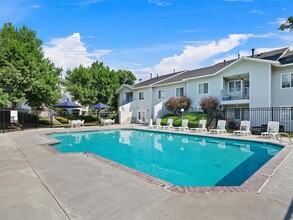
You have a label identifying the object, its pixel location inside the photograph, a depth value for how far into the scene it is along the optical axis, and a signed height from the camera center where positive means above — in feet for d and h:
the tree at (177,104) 77.97 +3.42
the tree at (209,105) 68.18 +2.70
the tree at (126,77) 135.23 +24.14
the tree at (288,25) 64.18 +28.33
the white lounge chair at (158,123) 74.26 -4.01
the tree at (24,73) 63.21 +12.62
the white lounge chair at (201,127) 61.41 -4.37
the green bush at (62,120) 101.32 -3.73
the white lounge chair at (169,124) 71.31 -4.05
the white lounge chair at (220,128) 56.44 -4.31
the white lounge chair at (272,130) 45.53 -3.85
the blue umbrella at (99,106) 86.61 +2.85
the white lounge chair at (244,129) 52.25 -4.19
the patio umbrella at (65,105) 76.55 +2.85
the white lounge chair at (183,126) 65.91 -4.36
